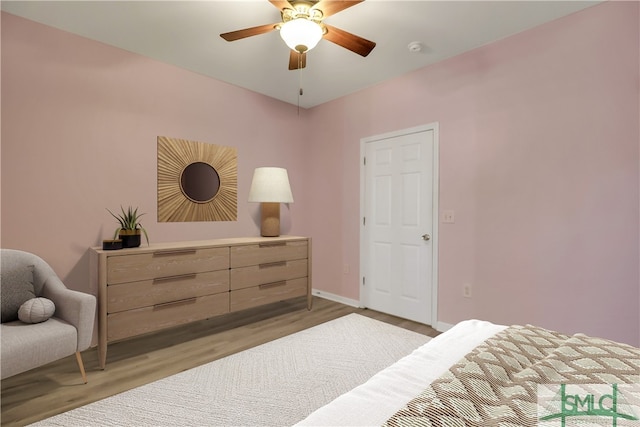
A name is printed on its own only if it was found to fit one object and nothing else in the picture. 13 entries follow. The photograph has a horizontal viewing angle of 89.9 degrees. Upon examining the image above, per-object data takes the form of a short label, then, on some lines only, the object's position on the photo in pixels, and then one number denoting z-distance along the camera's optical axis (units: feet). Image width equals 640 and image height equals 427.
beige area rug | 5.60
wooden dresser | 7.55
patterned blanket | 2.39
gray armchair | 5.59
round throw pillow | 6.29
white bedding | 2.61
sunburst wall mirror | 10.04
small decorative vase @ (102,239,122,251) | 7.81
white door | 10.32
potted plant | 8.19
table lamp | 11.00
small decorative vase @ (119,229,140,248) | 8.18
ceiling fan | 5.93
